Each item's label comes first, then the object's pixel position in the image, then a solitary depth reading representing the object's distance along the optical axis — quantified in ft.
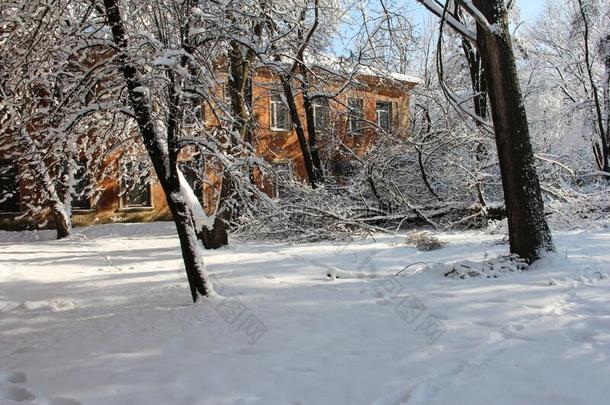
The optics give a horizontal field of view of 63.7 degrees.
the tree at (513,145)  21.66
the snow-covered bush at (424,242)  29.32
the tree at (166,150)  16.21
